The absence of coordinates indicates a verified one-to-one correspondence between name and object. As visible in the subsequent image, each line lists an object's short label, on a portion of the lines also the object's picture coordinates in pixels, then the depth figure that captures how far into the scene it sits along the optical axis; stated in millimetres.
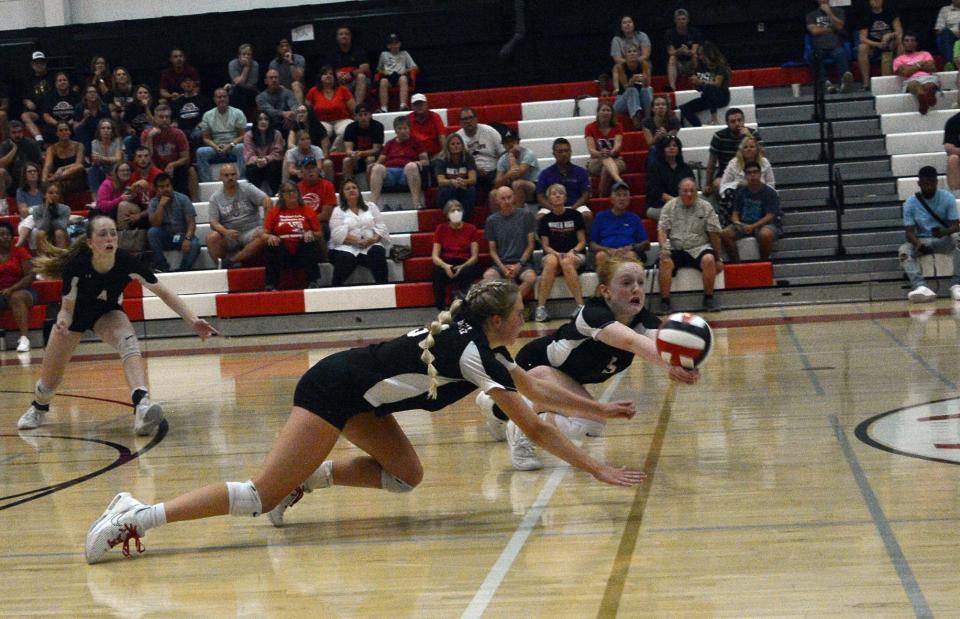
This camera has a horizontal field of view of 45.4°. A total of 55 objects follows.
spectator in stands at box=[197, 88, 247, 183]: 16219
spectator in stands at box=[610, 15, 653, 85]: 16344
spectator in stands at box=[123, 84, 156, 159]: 16781
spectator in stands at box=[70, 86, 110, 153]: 16750
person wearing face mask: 13422
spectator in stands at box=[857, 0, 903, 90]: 16312
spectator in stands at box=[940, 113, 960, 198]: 13789
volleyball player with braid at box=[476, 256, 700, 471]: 5539
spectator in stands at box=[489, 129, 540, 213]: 14508
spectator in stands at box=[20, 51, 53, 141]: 17344
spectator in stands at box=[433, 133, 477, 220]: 14422
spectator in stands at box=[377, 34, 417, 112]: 17031
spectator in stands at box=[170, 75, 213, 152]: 16578
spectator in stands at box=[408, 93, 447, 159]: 15469
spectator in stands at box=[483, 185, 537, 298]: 13516
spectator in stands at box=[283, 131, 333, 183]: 15047
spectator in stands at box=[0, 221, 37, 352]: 13812
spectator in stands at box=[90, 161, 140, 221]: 14898
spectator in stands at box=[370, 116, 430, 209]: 14992
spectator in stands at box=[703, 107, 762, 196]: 14281
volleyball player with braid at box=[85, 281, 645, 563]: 4527
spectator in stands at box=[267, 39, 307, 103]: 17219
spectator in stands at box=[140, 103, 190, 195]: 15672
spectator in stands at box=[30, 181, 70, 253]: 14719
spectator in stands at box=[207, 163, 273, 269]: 14508
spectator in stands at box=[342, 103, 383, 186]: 15609
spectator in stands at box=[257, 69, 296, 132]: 16516
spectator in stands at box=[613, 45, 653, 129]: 15617
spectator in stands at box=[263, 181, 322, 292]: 13992
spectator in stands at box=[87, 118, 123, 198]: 16078
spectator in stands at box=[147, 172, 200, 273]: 14609
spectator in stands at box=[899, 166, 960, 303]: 12867
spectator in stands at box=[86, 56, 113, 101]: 17266
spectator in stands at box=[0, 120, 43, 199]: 16266
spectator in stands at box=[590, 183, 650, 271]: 13227
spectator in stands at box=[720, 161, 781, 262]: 13477
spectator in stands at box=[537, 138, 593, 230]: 14070
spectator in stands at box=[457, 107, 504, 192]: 14961
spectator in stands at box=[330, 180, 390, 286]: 13992
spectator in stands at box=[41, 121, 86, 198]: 16016
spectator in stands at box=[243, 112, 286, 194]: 15500
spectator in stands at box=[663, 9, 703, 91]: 16047
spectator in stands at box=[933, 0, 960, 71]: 15992
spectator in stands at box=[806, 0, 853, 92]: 16250
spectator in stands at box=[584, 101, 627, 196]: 14641
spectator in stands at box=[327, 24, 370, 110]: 16750
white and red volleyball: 5121
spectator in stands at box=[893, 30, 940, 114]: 15375
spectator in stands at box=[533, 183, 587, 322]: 13078
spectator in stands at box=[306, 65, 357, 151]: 16359
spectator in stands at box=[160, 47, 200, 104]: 17516
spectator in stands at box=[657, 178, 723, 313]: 13023
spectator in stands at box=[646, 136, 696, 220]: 14055
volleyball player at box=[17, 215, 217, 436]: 7445
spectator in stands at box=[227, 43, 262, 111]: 17234
